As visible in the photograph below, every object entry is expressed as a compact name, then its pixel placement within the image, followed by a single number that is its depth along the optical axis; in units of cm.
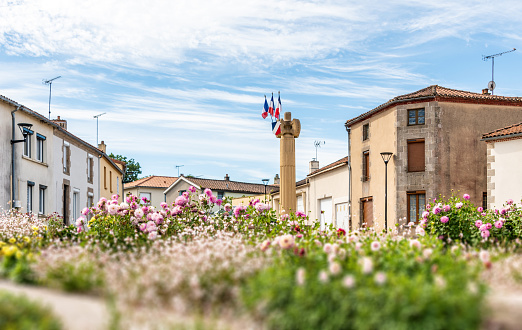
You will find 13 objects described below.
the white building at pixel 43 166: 2300
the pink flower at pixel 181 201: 1256
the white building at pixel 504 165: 2247
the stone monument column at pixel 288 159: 2012
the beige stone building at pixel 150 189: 6688
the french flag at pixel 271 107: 2277
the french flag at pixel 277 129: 2077
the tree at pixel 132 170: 7588
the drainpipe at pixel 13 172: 2280
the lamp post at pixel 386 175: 2612
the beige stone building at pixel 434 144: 2770
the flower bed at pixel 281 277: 445
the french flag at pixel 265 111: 2323
